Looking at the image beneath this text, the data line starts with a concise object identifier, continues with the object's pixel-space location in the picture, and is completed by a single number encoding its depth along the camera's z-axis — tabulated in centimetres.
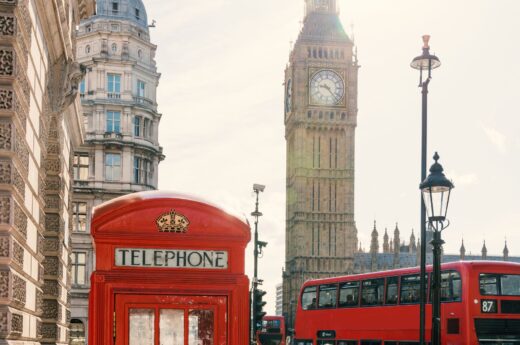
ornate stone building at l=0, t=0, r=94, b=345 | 770
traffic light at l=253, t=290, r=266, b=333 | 2216
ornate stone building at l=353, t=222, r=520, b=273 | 10981
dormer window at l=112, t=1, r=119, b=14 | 4675
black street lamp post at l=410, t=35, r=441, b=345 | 1553
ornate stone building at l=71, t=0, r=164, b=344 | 4422
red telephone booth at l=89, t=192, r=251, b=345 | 867
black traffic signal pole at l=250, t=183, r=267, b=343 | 2238
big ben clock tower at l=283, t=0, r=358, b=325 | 9881
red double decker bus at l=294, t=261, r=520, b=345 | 2092
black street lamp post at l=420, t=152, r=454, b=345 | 1188
